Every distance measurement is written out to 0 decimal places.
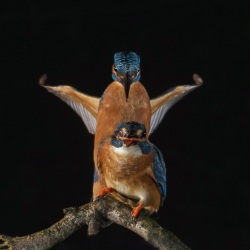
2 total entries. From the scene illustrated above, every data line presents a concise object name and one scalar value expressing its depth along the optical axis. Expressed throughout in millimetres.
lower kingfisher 3817
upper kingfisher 3832
